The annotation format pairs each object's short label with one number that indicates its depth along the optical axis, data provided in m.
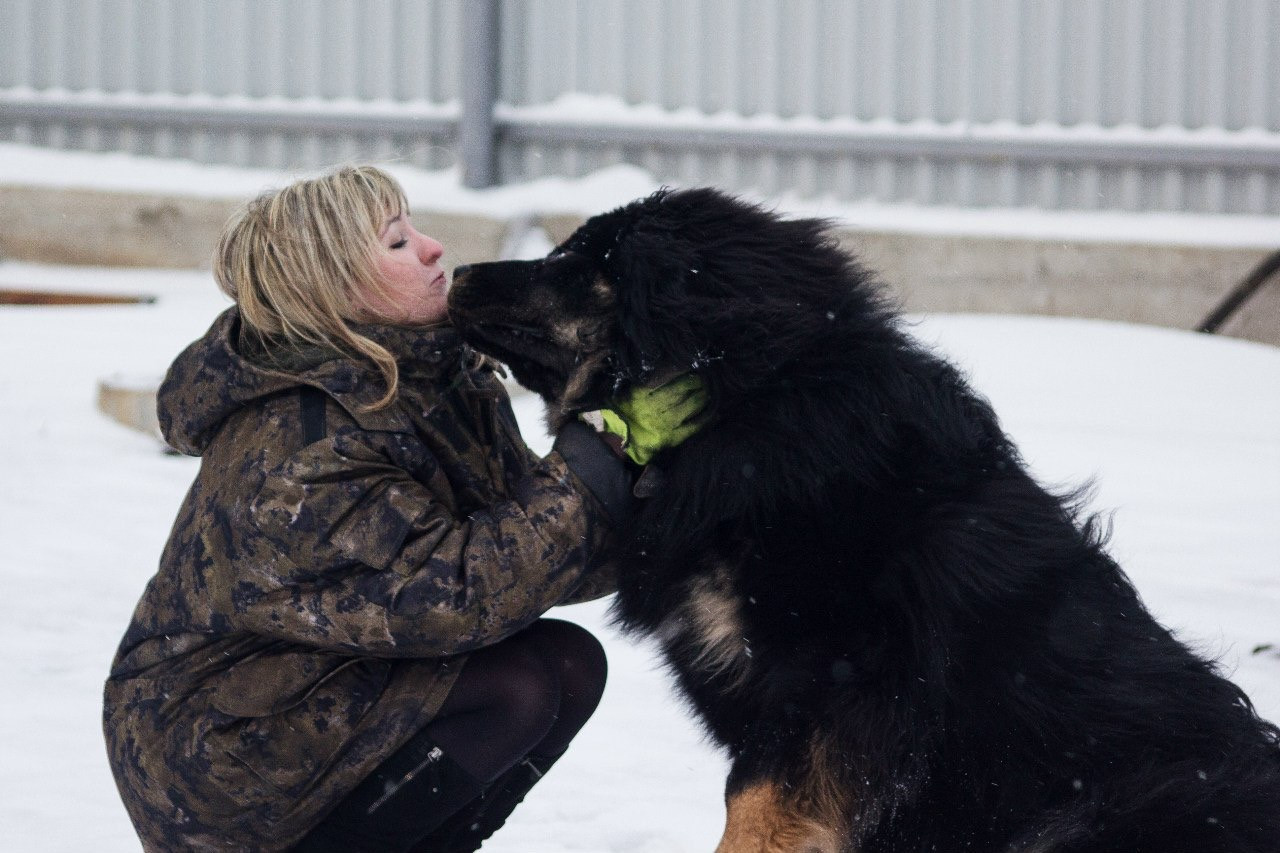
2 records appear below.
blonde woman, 5.45
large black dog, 5.48
